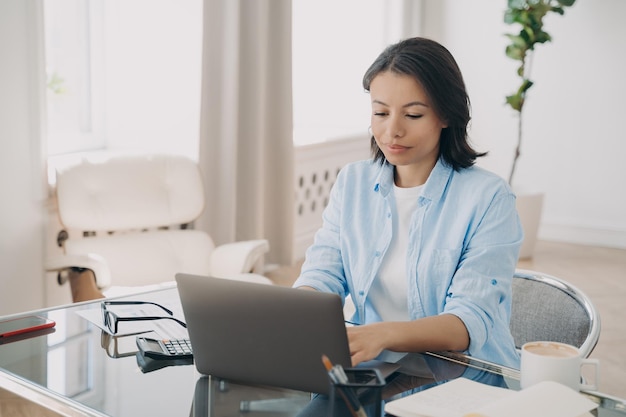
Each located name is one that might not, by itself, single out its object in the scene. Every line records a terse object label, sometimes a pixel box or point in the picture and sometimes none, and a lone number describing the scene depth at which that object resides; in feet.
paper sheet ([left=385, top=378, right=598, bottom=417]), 8.16
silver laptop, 8.47
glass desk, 8.63
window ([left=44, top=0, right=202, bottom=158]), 19.10
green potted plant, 24.39
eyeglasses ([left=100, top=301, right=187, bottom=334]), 10.16
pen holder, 7.80
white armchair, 16.20
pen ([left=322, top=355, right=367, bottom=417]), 7.80
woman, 9.93
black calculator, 9.50
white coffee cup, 8.53
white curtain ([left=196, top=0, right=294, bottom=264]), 19.66
